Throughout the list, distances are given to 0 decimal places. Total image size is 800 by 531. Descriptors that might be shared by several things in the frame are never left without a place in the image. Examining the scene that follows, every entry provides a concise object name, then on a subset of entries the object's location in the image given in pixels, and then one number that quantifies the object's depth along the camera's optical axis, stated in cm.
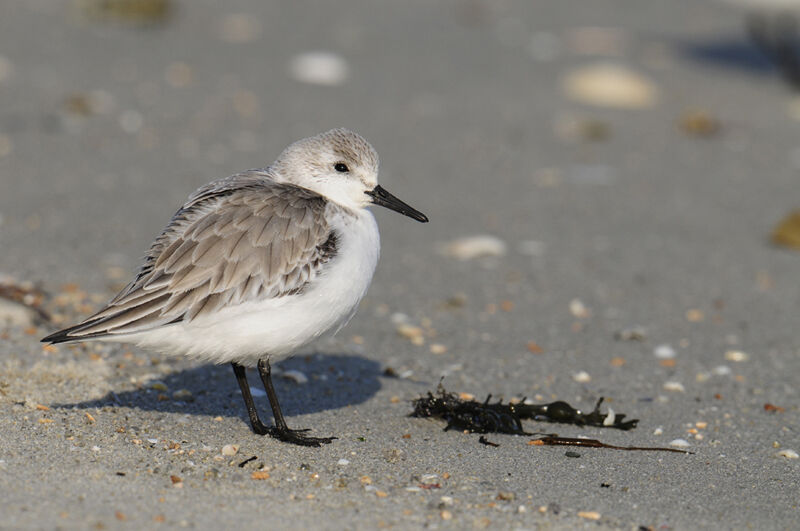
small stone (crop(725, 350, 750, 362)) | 1198
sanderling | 837
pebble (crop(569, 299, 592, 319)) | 1319
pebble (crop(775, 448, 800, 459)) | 921
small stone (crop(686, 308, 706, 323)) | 1317
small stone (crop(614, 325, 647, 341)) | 1248
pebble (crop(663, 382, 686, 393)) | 1104
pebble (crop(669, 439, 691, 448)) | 941
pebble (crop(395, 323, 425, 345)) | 1211
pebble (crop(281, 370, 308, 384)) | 1076
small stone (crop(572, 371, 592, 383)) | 1124
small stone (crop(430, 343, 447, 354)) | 1184
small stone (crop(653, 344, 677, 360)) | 1198
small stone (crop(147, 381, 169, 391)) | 997
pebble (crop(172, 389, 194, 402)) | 982
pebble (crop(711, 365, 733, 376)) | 1153
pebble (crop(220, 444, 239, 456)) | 841
